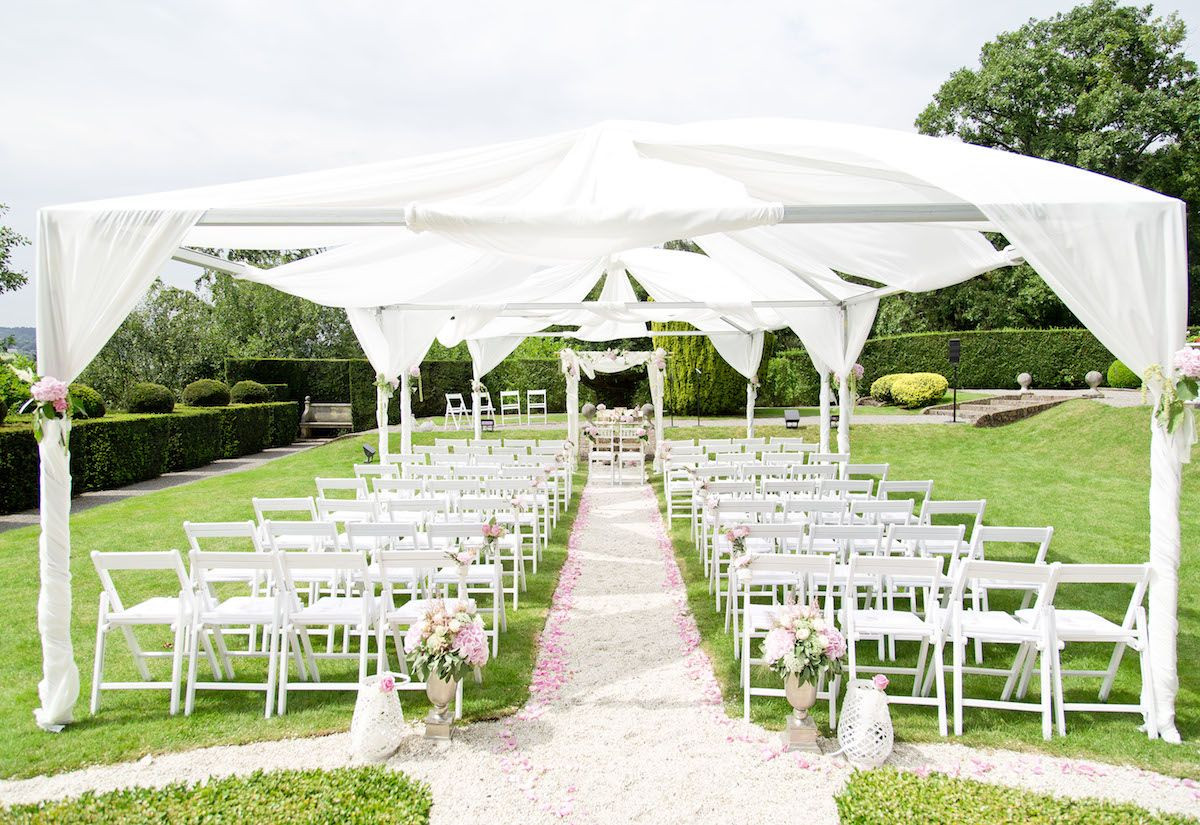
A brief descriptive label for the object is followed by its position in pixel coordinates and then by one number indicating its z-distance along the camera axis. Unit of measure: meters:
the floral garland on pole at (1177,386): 4.04
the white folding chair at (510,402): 23.73
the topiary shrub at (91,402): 12.89
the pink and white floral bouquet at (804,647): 3.84
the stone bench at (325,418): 22.20
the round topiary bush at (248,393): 19.67
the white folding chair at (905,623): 4.06
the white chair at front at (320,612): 4.23
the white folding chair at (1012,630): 3.97
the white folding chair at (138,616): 4.26
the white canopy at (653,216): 4.20
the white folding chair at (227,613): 4.26
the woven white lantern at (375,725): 3.74
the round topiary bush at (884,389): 23.33
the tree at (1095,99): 23.95
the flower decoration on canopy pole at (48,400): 4.27
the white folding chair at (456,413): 19.70
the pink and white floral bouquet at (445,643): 4.00
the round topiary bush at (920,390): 21.83
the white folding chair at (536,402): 23.61
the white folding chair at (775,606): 4.16
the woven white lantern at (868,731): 3.69
